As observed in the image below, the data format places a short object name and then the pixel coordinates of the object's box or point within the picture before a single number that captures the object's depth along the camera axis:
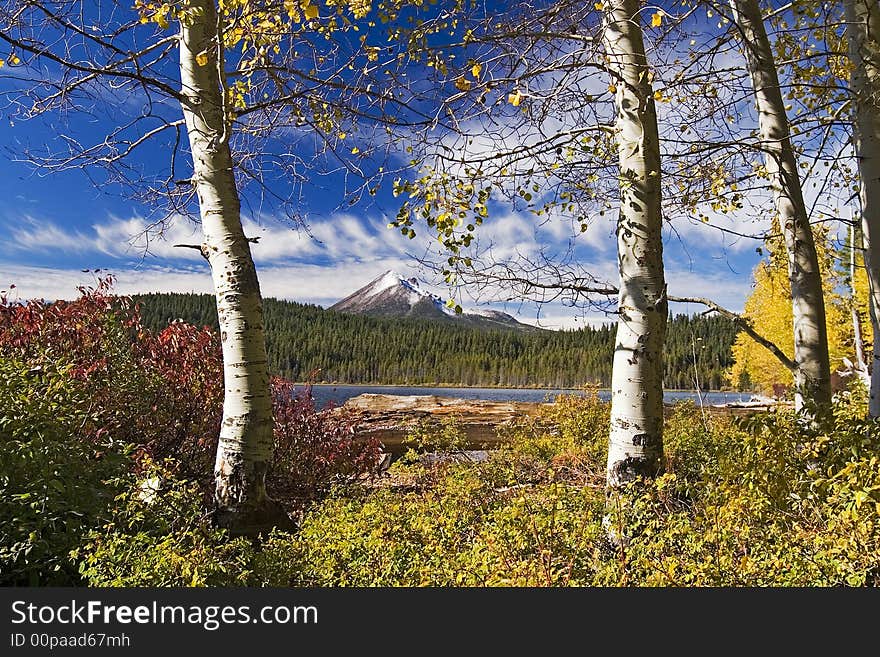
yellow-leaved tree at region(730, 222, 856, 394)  14.93
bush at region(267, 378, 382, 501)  6.35
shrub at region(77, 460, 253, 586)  3.07
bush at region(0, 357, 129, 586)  3.60
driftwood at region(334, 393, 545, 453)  12.13
